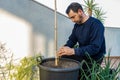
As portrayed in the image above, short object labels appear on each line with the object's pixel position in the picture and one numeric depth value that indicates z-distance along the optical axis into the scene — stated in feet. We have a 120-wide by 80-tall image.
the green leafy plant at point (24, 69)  6.20
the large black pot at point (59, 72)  4.43
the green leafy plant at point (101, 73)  4.86
